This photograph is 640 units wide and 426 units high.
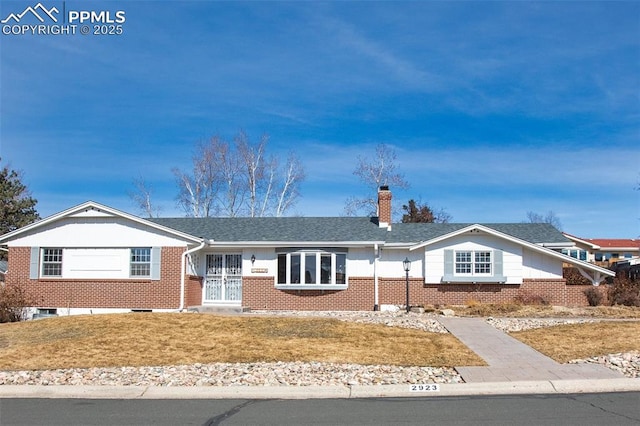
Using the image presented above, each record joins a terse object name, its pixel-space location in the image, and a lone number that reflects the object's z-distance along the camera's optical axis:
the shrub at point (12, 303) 20.34
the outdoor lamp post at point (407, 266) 23.45
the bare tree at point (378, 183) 44.81
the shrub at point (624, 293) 23.59
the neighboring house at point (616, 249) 71.12
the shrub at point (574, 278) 26.86
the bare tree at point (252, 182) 43.38
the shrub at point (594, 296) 23.98
